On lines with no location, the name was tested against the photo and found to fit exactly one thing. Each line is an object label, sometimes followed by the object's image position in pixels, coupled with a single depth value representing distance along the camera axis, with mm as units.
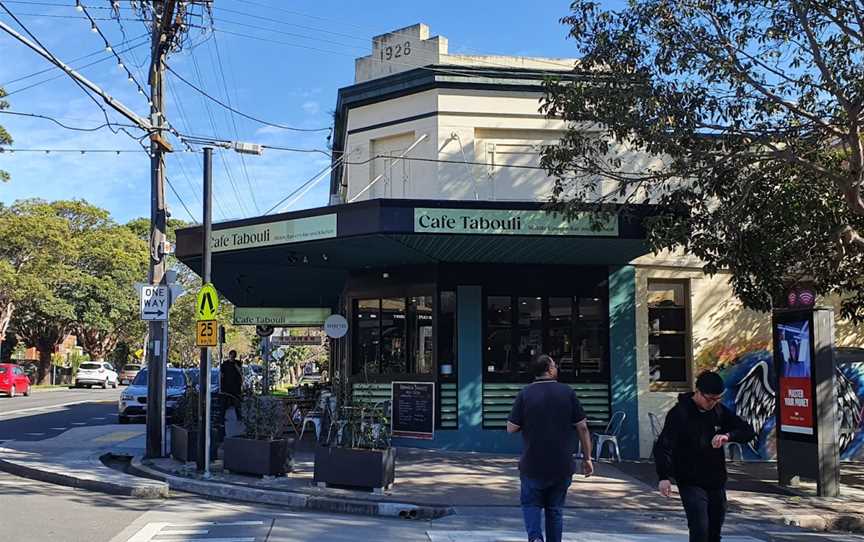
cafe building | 13820
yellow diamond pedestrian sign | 11394
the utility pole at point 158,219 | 13508
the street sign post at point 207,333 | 11216
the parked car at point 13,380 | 36906
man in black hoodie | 5582
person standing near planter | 17234
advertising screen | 11039
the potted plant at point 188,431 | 12435
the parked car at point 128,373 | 58344
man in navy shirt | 6207
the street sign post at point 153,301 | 13398
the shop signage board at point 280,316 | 25438
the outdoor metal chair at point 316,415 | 15558
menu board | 14117
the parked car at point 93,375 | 49031
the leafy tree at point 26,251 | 40688
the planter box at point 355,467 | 9992
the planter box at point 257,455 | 10945
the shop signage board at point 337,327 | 15469
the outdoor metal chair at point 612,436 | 13664
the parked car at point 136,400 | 21734
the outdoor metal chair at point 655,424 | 14000
